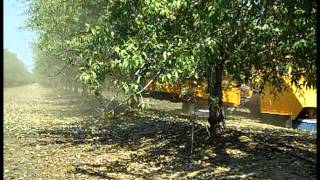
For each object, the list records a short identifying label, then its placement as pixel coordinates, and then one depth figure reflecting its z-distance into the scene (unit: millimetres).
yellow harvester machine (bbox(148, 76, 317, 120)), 14680
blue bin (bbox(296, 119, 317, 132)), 15172
